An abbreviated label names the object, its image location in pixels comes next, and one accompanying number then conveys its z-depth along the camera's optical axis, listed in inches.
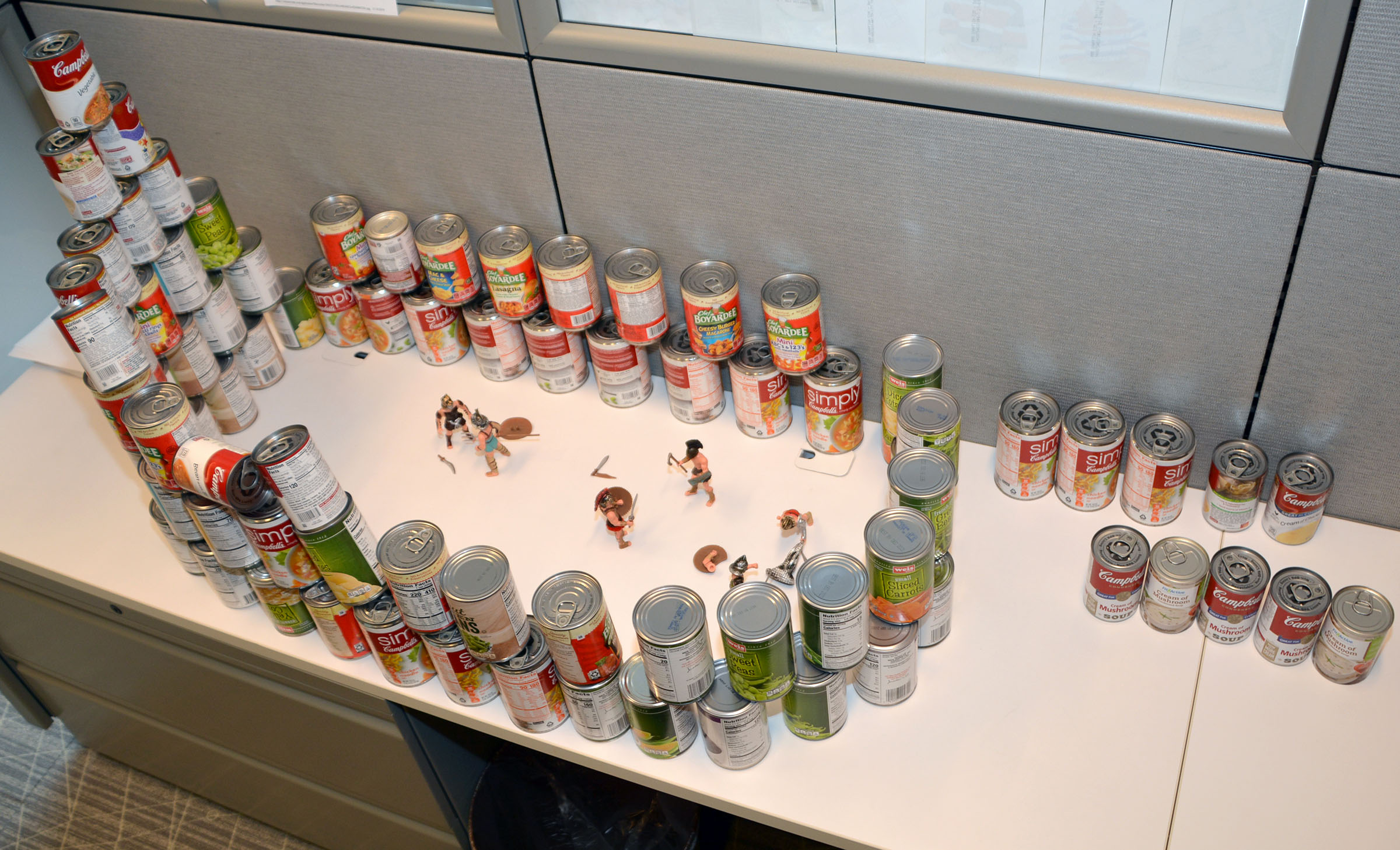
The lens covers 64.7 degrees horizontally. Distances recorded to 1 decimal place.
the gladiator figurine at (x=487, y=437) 68.6
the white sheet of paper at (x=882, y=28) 52.0
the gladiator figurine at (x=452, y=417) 69.9
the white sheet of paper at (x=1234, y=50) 45.9
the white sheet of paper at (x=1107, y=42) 47.9
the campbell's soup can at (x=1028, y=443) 61.2
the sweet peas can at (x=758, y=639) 50.0
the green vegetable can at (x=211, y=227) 70.3
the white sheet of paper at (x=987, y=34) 49.9
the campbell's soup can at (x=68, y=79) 60.0
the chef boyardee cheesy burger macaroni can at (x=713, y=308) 63.7
